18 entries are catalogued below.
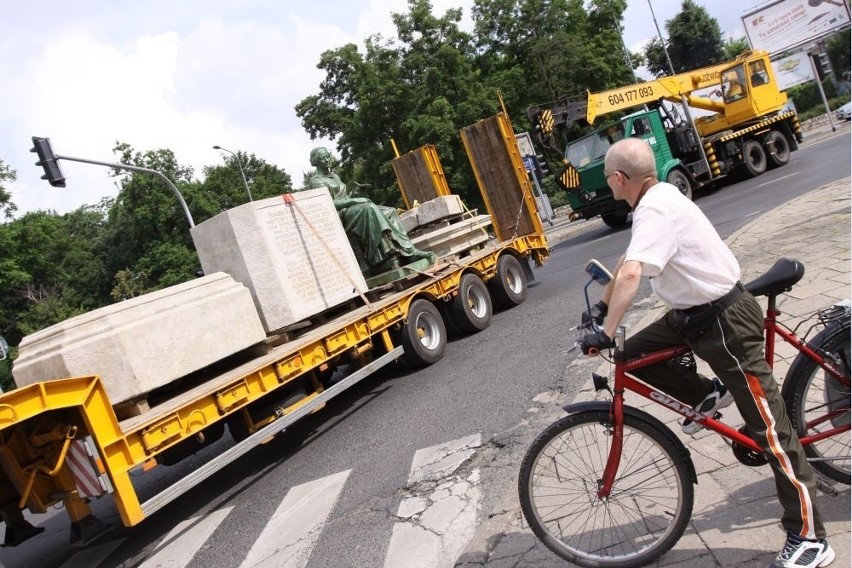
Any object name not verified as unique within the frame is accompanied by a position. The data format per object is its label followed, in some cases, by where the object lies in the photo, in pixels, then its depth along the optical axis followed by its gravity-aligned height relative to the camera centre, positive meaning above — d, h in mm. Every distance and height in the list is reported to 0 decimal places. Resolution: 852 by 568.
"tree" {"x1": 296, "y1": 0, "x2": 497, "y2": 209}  33719 +7231
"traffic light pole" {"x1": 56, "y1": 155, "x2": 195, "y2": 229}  16192 +4233
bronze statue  8797 +360
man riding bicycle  2568 -641
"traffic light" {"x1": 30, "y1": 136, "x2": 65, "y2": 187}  14953 +4392
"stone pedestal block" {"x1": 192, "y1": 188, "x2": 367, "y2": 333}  6785 +361
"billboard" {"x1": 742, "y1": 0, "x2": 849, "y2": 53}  34219 +3810
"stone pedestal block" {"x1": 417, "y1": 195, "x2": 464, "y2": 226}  11114 +328
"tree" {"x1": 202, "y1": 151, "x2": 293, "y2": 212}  54875 +9923
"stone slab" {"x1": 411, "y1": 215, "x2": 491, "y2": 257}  10422 -167
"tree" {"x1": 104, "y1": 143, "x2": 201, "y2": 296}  49188 +8027
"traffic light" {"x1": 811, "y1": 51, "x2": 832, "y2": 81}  20359 +742
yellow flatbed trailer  4594 -726
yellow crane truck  17922 +290
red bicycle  2830 -1231
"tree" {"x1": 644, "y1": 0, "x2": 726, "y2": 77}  58688 +7964
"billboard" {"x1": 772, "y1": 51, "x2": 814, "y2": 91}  45750 +1937
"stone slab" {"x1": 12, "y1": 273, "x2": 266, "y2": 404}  5113 +18
